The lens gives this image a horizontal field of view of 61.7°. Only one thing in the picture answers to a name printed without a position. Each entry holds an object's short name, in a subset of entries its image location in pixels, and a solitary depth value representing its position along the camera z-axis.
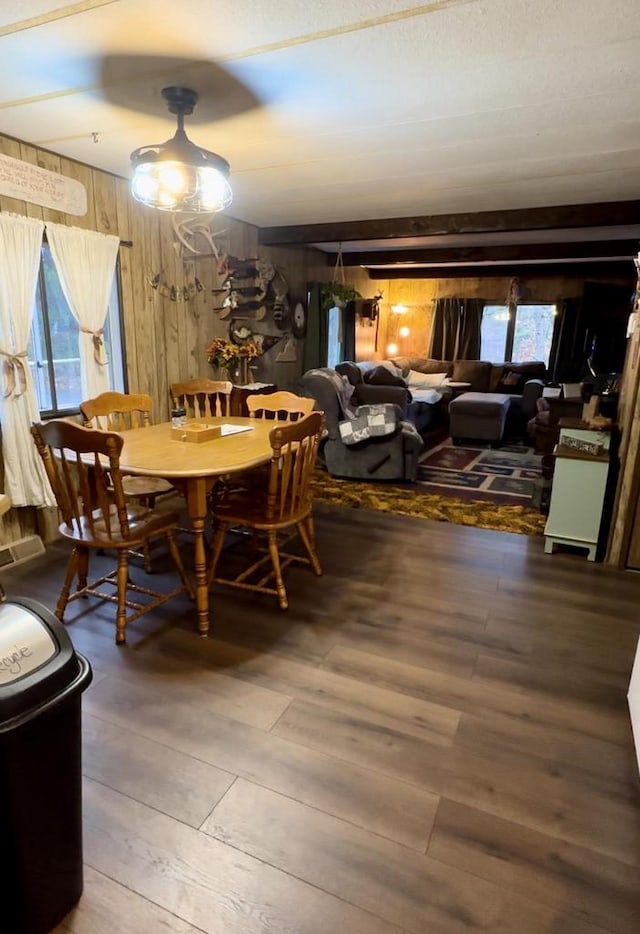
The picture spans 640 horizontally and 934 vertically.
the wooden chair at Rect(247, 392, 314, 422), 3.33
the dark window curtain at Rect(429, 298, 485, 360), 8.91
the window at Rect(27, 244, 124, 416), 3.22
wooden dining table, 2.20
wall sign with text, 2.88
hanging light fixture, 2.16
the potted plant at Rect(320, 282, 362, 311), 6.69
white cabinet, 3.14
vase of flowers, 4.50
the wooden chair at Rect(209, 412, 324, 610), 2.45
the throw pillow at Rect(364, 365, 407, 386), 7.14
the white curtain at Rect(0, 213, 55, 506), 2.88
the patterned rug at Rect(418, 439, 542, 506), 4.57
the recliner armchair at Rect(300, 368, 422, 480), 4.58
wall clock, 6.29
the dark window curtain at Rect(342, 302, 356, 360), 7.77
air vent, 3.03
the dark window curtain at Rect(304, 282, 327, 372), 6.60
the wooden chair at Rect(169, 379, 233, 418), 3.76
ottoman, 6.42
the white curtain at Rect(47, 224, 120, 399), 3.19
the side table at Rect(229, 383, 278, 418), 4.43
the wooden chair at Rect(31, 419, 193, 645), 2.09
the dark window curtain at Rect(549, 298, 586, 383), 8.16
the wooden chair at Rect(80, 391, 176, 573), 2.86
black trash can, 1.03
